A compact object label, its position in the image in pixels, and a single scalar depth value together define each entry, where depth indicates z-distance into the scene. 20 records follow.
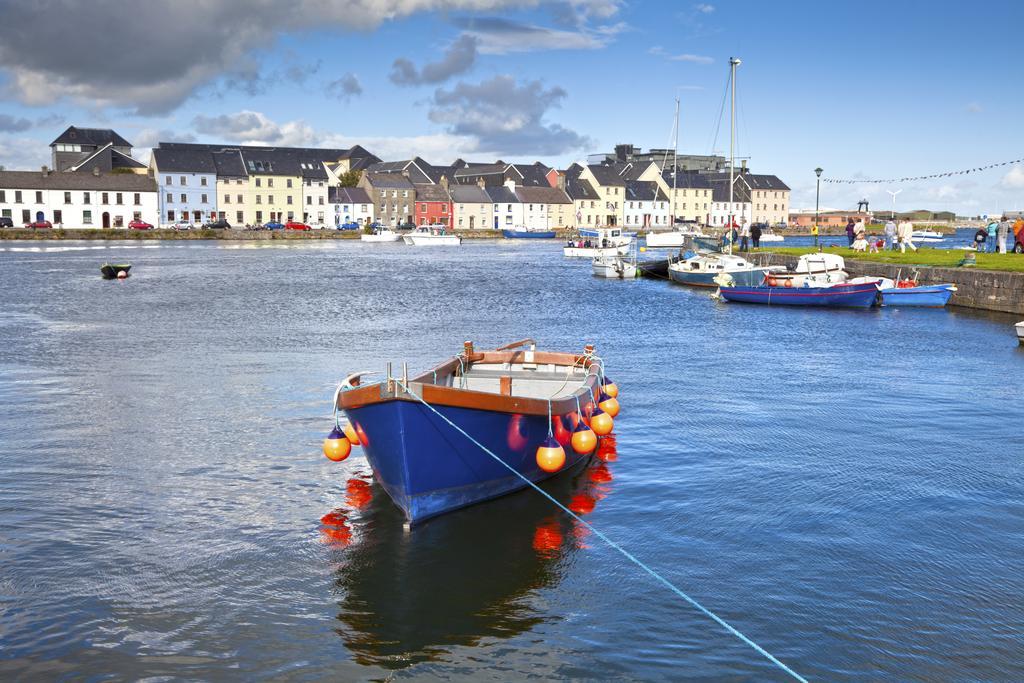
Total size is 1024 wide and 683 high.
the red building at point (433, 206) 147.50
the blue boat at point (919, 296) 39.06
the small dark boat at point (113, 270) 54.78
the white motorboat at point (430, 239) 121.62
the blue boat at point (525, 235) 144.25
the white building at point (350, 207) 141.88
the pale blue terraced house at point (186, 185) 126.31
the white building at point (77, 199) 117.81
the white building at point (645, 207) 166.00
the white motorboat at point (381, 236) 127.64
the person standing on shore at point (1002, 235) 48.52
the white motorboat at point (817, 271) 42.52
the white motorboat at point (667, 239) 102.57
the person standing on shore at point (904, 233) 53.53
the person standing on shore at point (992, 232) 50.38
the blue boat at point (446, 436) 11.30
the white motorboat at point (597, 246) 83.51
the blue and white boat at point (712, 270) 49.00
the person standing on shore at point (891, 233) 56.56
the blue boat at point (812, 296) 39.78
